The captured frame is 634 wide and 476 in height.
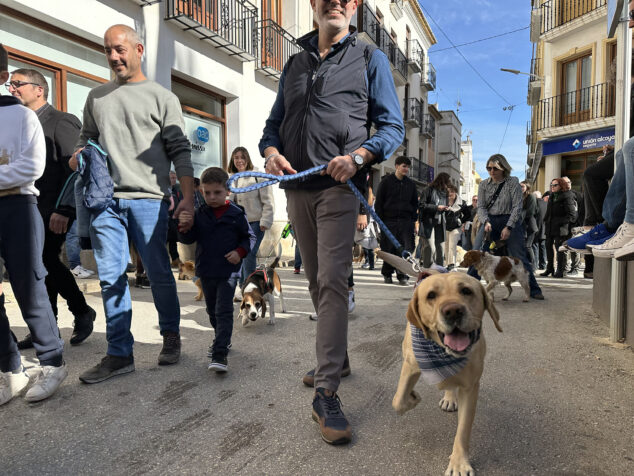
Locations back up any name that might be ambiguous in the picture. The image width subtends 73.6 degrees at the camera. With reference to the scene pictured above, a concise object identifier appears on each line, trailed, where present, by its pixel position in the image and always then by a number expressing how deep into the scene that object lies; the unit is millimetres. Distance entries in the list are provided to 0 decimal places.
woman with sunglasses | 5973
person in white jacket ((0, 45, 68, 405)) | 2406
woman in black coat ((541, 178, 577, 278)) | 8328
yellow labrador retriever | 1789
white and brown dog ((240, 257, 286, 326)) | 4328
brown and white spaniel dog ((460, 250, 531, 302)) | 5840
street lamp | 20706
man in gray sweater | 2877
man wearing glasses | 3375
